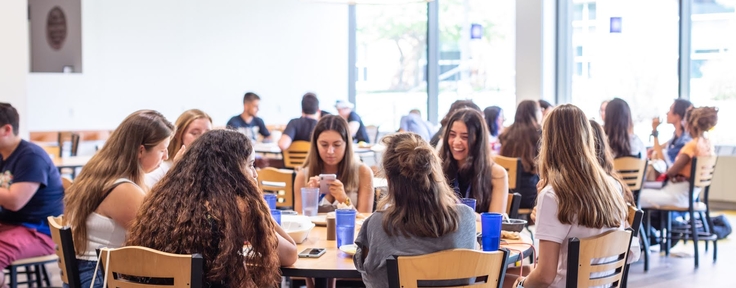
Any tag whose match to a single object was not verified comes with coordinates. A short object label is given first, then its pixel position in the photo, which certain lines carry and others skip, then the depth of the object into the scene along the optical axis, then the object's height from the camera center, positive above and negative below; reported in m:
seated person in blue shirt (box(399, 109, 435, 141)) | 9.20 -0.34
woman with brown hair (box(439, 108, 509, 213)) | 4.01 -0.36
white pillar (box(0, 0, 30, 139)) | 6.30 +0.33
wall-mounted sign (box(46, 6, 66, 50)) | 9.63 +0.80
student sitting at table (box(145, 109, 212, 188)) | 4.35 -0.18
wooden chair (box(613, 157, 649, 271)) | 5.83 -0.56
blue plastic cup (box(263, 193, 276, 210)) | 3.51 -0.45
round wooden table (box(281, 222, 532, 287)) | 2.70 -0.58
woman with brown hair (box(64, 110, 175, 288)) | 2.90 -0.33
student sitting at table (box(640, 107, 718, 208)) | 6.06 -0.53
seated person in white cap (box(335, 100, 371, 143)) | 9.22 -0.37
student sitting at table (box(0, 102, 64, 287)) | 4.06 -0.51
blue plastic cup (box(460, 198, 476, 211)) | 3.24 -0.43
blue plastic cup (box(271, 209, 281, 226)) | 3.20 -0.48
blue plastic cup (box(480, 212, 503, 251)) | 2.81 -0.47
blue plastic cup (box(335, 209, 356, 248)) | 3.02 -0.49
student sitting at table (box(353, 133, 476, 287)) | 2.54 -0.39
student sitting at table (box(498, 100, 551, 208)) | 5.88 -0.36
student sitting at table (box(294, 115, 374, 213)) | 4.20 -0.37
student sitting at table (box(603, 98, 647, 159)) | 5.94 -0.24
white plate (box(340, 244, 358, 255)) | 2.89 -0.55
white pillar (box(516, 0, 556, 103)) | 9.27 +0.52
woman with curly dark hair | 2.42 -0.37
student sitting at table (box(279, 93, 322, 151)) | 7.57 -0.29
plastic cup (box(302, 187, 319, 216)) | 3.62 -0.48
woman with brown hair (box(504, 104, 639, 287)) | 2.81 -0.36
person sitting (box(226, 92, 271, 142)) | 8.49 -0.28
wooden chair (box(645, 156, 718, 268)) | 5.96 -0.86
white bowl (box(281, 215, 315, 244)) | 3.12 -0.53
